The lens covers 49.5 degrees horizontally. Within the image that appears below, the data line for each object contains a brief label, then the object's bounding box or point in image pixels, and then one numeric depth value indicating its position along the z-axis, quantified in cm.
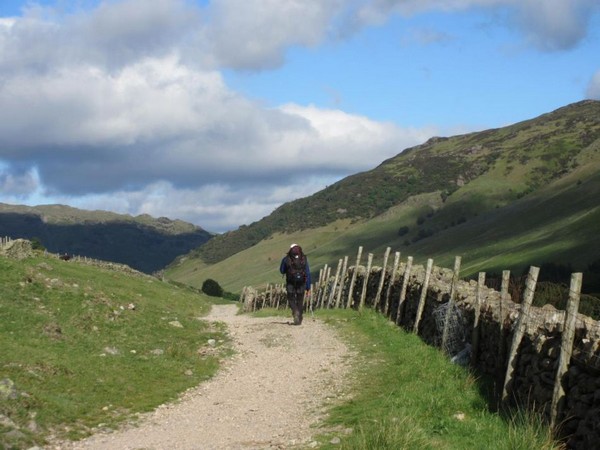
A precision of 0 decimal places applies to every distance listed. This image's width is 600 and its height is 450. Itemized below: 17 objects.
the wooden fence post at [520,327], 1082
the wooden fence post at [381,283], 2311
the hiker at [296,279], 2133
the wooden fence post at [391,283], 2191
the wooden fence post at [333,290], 2892
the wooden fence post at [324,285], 3199
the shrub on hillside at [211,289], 7950
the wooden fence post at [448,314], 1505
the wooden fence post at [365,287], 2486
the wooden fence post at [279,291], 3938
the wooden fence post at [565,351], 915
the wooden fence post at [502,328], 1184
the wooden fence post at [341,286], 2777
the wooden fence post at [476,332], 1334
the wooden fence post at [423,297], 1773
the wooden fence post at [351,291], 2627
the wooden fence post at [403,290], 2005
